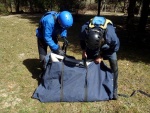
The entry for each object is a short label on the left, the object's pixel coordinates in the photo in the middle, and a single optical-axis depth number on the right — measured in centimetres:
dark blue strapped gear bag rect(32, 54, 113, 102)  259
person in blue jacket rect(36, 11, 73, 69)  265
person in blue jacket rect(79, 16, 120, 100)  220
